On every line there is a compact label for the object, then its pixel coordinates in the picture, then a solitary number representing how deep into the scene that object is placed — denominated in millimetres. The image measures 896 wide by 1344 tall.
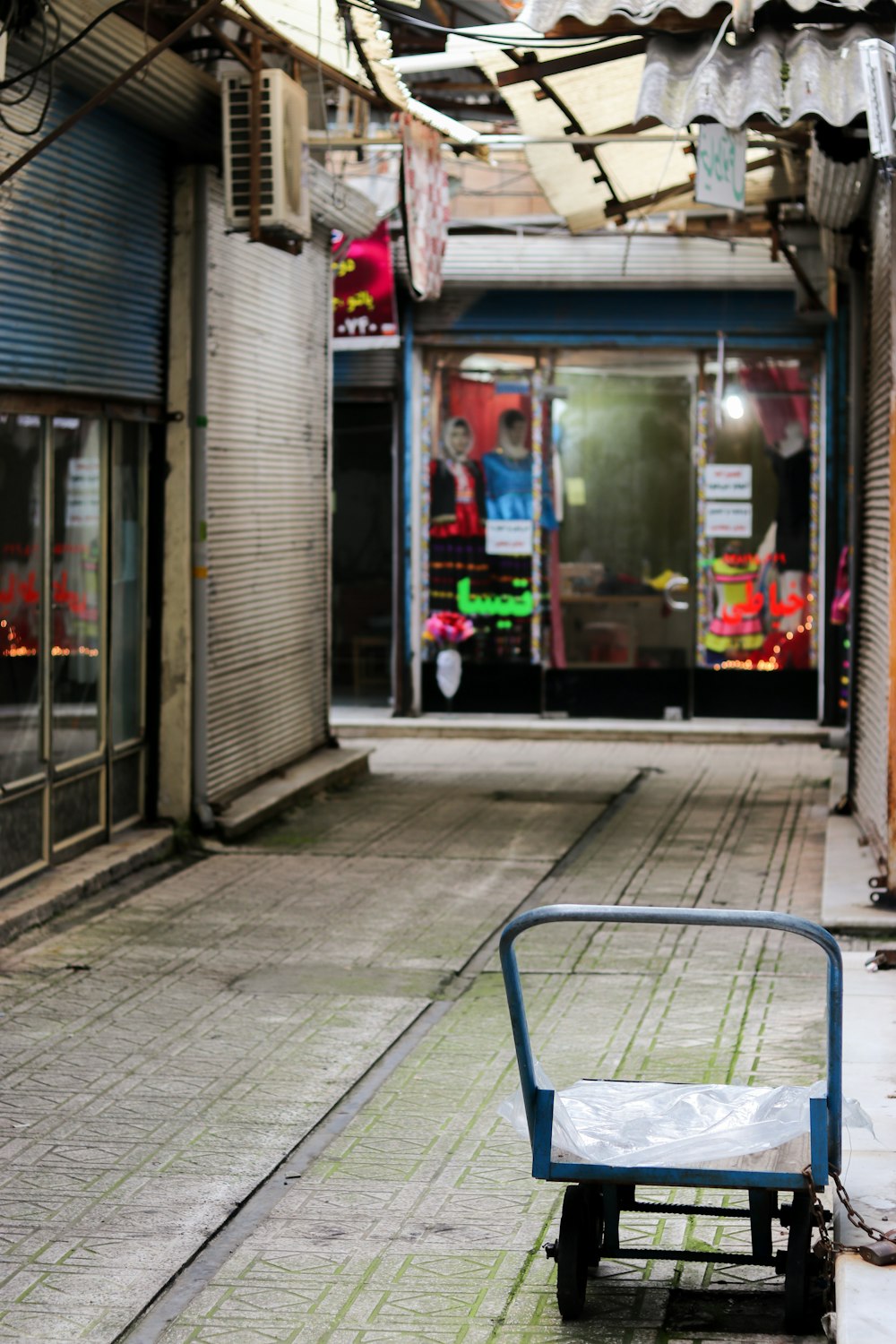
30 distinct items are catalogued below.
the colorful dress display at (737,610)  19000
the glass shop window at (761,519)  18875
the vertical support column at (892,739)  10070
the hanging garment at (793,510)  18859
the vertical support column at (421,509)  19344
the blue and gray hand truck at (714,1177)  5066
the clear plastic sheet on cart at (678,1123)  5180
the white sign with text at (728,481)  18953
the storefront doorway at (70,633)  10320
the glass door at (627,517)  19219
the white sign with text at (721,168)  10820
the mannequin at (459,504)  19328
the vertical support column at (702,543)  19031
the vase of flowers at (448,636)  19344
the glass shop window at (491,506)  19281
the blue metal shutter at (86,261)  10016
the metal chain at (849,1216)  5016
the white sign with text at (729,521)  18969
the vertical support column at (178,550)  12469
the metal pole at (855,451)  13469
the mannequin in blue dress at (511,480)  19281
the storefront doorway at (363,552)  19797
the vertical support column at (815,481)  18781
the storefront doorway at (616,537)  18984
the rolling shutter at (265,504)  13094
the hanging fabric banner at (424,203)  12086
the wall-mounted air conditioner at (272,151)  11367
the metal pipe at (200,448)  12453
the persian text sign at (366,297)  18562
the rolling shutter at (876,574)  11078
